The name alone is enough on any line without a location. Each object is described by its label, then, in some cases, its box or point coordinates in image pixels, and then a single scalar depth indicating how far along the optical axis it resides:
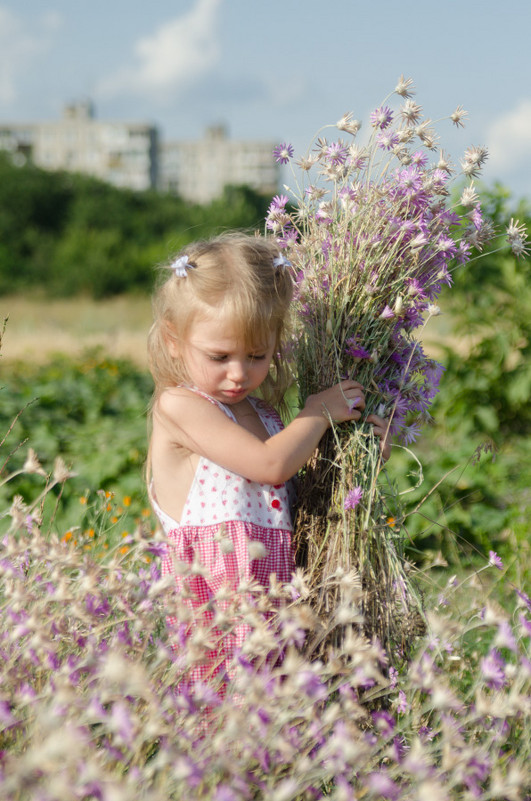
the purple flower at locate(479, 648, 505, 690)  2.35
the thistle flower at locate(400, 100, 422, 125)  2.61
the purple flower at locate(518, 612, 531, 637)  2.47
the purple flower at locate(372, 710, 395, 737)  2.43
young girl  2.60
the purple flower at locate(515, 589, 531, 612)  2.57
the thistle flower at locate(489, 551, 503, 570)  2.59
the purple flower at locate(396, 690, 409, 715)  2.55
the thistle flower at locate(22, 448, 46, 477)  2.35
